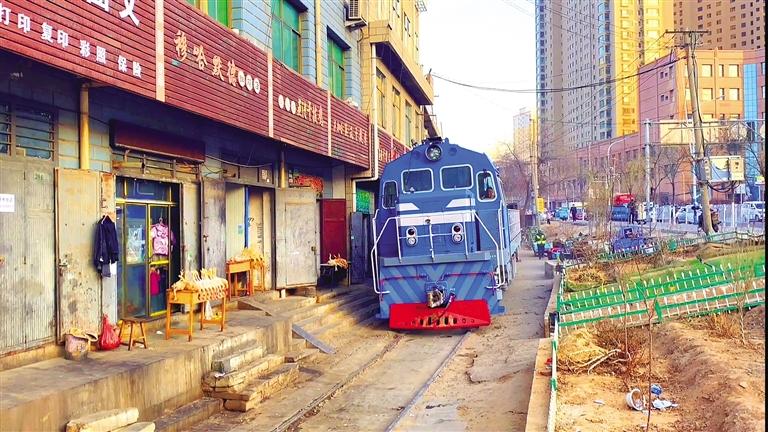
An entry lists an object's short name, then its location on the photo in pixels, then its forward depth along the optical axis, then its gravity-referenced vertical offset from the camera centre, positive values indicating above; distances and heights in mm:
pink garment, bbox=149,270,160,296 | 10117 -858
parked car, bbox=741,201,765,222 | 35841 +330
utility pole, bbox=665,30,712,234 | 21250 +3109
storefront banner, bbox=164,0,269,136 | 8547 +2393
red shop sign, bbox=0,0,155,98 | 5965 +2060
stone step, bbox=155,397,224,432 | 7105 -2185
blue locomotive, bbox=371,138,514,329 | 12609 -384
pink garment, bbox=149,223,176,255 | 10211 -150
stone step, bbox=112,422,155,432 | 6266 -1974
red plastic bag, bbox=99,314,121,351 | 8016 -1366
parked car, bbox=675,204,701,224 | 45125 +155
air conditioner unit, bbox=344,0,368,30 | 17812 +5921
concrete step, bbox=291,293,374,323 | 12312 -1730
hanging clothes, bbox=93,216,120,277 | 8305 -205
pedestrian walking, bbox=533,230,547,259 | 30078 -1078
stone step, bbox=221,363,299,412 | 8047 -2170
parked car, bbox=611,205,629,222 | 46575 +471
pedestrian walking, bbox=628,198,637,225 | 35938 +571
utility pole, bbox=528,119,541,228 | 35438 +3705
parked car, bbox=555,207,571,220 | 66700 +798
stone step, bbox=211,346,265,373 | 8320 -1819
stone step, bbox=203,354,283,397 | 8094 -1982
